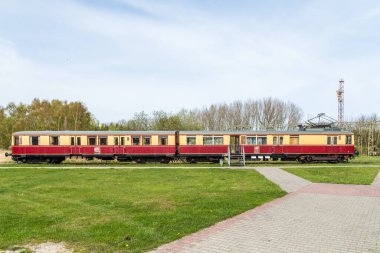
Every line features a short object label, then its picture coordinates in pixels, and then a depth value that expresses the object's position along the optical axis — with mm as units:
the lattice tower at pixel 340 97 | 74875
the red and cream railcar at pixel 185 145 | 31750
